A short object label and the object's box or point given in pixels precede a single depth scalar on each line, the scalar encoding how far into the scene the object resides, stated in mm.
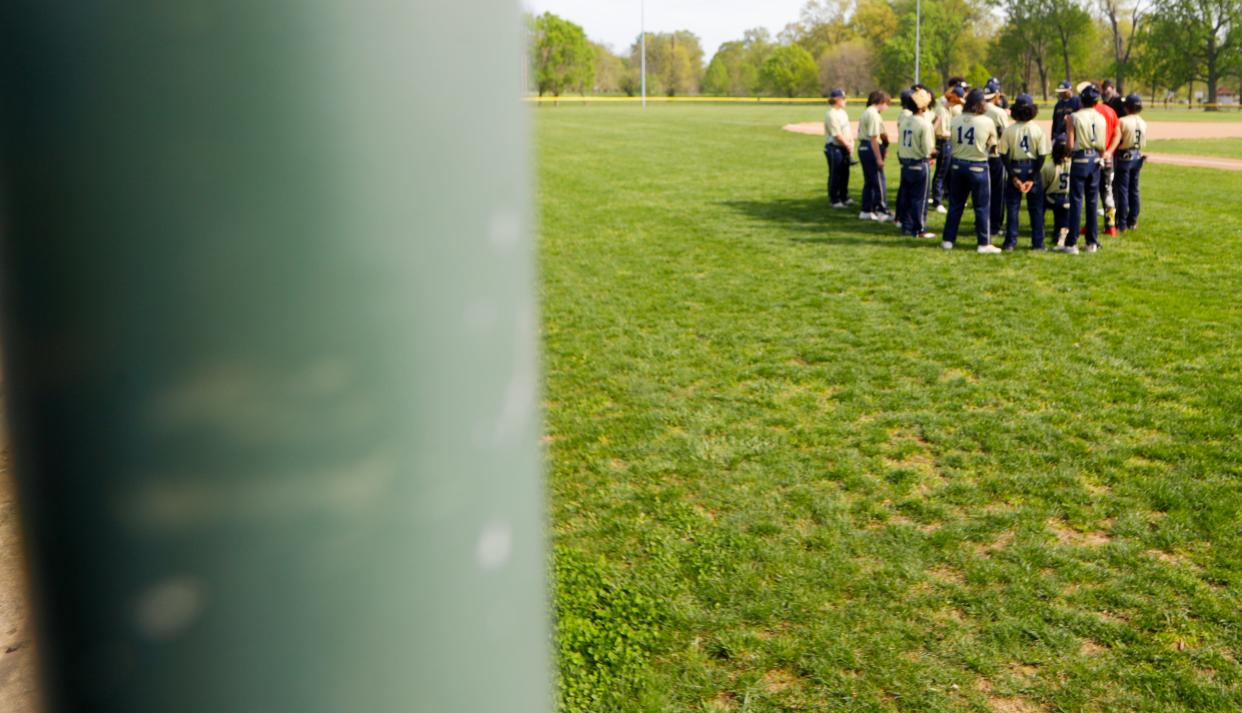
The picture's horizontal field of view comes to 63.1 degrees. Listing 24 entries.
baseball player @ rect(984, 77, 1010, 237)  13594
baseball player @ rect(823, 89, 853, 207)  16047
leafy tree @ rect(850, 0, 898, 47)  103625
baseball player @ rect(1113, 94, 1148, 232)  13391
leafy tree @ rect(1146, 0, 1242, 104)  75000
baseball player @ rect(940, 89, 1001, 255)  11992
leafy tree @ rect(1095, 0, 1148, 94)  80312
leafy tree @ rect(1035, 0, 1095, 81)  83375
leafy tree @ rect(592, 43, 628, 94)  115688
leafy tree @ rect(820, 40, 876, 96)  95938
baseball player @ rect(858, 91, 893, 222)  15016
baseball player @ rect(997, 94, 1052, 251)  12133
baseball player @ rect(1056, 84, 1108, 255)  11859
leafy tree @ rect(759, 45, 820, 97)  96438
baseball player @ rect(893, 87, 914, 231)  13269
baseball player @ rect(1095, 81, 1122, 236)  13156
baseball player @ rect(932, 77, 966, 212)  14445
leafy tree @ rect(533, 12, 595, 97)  81312
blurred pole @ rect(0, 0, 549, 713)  458
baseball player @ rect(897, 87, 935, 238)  13320
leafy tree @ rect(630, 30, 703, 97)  119875
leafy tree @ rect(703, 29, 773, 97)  108875
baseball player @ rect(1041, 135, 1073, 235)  12273
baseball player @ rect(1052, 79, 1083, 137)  14461
